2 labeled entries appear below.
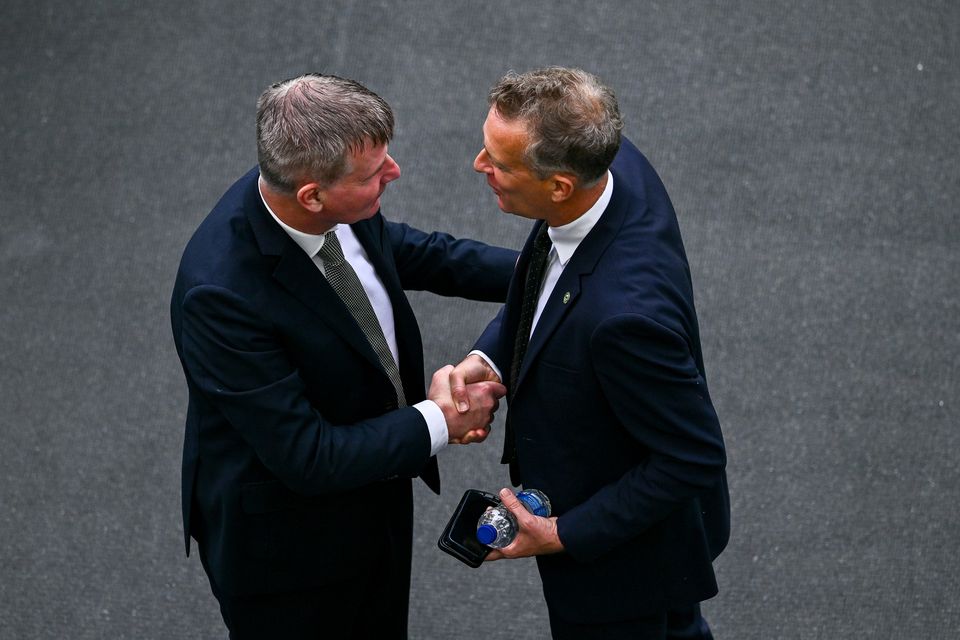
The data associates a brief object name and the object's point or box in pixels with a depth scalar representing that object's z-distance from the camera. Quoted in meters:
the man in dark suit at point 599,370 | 14.06
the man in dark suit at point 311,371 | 14.11
